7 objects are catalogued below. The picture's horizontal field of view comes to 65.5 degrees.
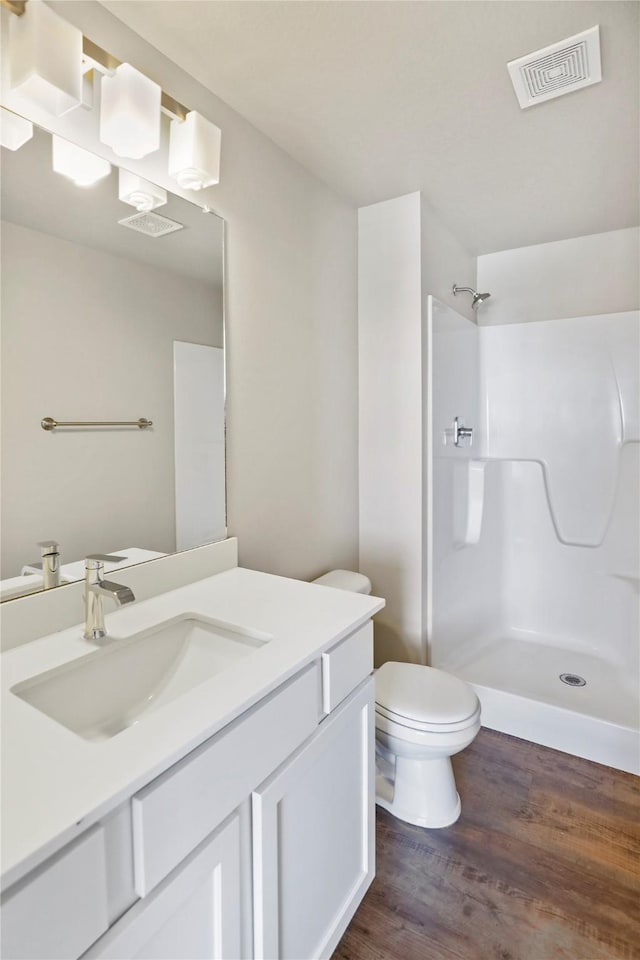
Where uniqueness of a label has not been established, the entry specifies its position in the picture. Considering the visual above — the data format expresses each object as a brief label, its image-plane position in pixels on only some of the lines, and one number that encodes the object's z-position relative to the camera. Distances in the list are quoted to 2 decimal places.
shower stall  2.38
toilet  1.56
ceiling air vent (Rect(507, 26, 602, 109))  1.39
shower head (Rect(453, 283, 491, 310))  2.65
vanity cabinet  0.61
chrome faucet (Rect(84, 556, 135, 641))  1.04
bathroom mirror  1.07
